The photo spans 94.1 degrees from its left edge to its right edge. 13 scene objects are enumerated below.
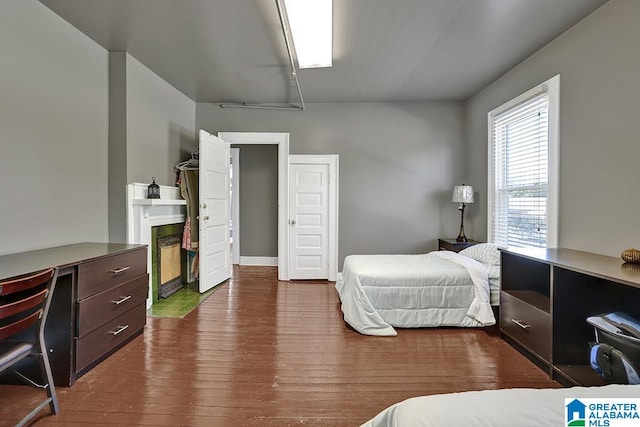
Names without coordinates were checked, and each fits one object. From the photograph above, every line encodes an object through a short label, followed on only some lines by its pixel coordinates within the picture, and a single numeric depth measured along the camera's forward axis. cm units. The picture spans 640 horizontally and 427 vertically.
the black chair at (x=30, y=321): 144
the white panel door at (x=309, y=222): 467
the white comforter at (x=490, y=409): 73
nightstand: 396
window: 282
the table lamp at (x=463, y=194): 406
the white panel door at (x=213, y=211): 389
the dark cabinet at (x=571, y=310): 196
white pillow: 309
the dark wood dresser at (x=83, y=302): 196
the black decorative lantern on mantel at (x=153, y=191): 335
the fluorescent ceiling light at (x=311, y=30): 228
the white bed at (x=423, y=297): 285
